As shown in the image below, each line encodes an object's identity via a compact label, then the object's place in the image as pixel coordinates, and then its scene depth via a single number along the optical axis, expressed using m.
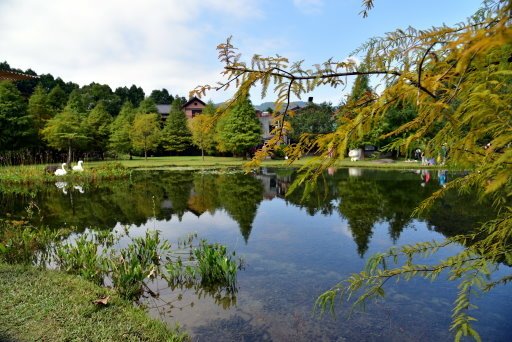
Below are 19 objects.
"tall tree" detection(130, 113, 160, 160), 44.56
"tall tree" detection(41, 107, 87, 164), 35.84
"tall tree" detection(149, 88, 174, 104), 94.38
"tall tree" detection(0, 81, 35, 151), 35.38
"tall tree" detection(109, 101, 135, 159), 44.00
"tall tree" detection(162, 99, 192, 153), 50.99
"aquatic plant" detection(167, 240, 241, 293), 6.89
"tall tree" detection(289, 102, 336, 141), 48.19
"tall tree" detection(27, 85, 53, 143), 40.41
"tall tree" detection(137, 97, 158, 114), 54.75
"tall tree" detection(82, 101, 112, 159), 44.38
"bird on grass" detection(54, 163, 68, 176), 23.57
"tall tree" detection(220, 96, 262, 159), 44.25
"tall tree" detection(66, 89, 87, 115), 45.85
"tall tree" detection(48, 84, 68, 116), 47.23
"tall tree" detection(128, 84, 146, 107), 84.38
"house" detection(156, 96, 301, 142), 63.15
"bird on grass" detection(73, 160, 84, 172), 24.55
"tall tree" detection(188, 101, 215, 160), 46.59
